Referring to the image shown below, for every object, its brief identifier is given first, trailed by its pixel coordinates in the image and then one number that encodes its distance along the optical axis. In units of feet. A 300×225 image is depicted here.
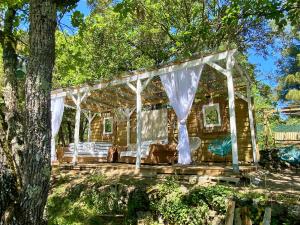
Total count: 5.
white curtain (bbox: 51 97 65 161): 26.53
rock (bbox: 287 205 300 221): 10.30
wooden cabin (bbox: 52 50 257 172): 20.23
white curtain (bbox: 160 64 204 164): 18.06
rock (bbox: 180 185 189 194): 13.54
